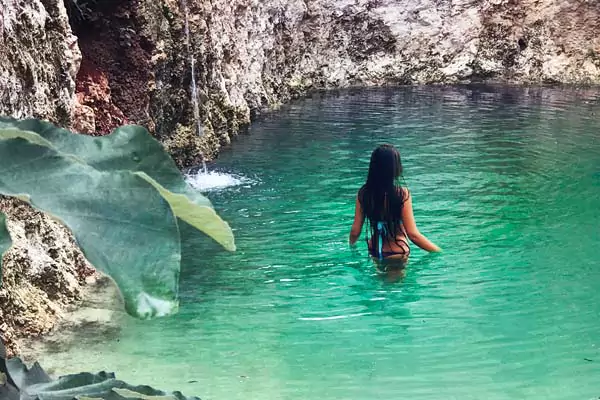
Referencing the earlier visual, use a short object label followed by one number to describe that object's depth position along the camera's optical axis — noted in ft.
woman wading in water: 17.54
